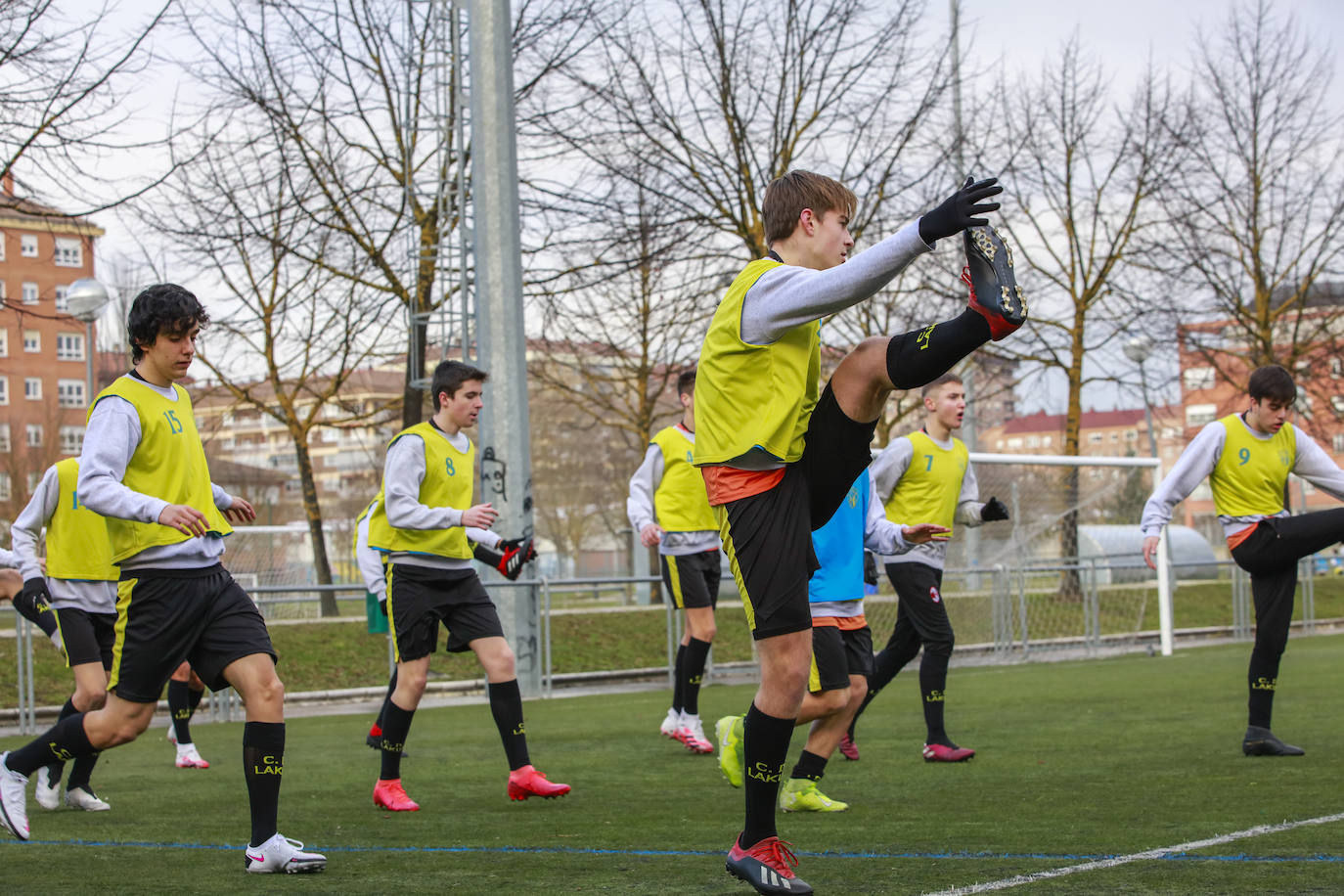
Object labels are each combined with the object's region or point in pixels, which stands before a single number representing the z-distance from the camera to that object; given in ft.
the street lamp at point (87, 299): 57.26
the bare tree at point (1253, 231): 78.18
